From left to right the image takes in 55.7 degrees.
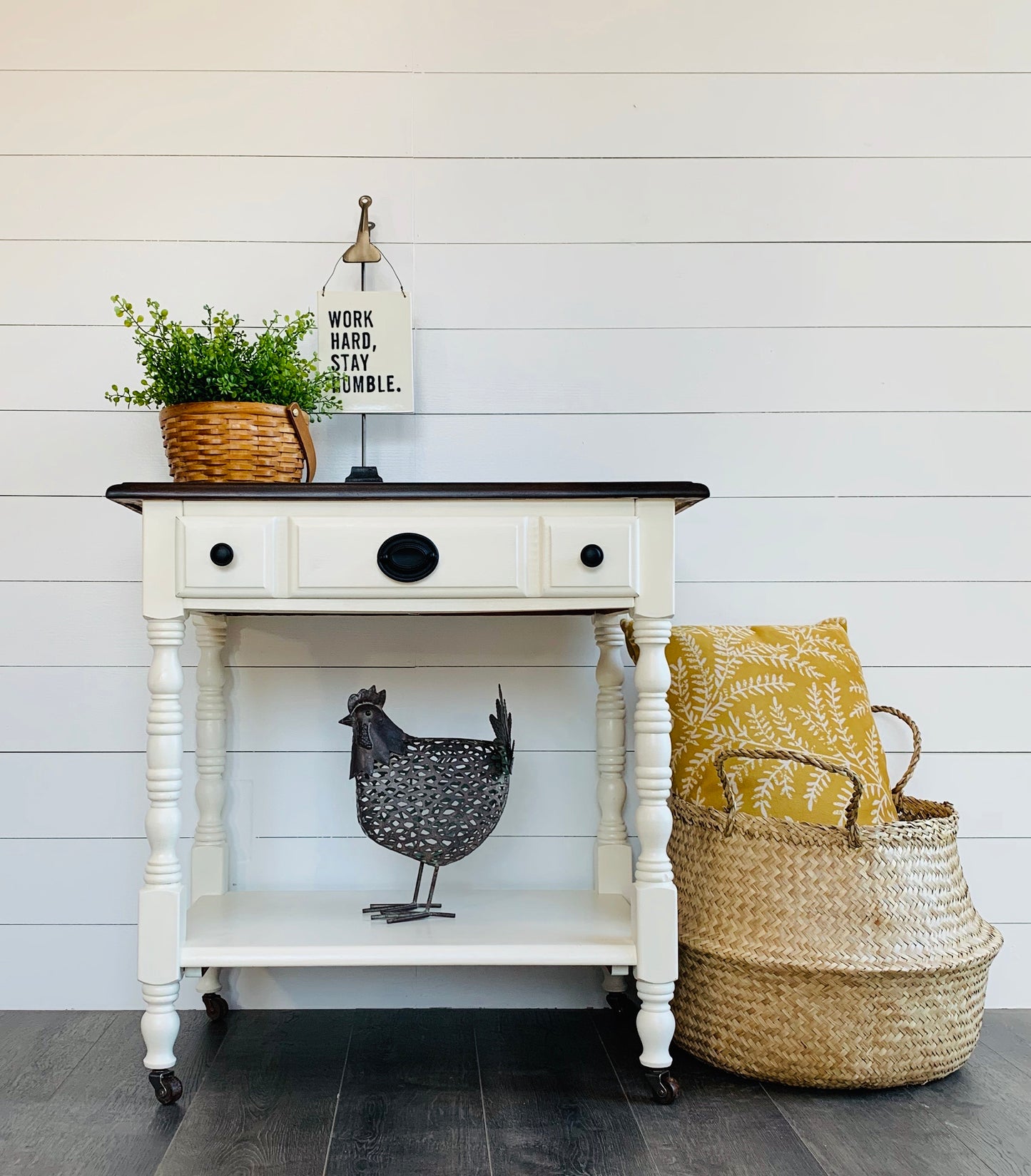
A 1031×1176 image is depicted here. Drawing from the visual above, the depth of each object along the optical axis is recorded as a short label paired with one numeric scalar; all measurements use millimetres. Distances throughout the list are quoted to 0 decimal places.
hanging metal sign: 1600
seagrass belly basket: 1285
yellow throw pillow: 1412
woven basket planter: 1357
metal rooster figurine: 1383
